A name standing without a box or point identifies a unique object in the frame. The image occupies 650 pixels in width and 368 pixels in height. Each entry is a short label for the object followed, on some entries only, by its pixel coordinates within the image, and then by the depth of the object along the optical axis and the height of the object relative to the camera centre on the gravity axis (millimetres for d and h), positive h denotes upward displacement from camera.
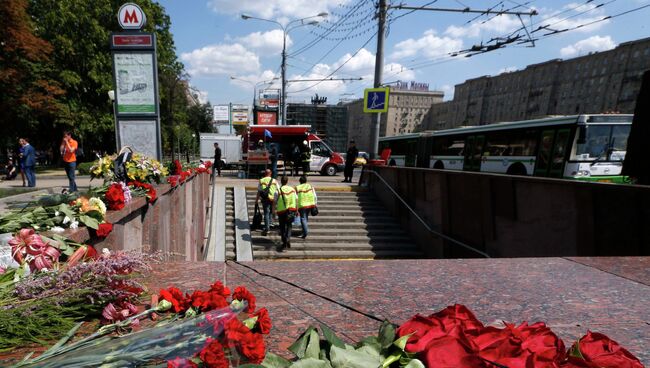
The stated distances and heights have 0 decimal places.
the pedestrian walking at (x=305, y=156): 18891 -1140
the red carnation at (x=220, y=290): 1612 -669
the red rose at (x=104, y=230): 2749 -758
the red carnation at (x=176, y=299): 1524 -686
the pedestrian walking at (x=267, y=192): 10461 -1637
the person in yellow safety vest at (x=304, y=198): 10148 -1687
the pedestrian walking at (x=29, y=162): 13295 -1484
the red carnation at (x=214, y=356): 1059 -615
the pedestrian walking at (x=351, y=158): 17297 -1017
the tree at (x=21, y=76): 18797 +2321
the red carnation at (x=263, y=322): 1456 -714
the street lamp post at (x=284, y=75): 28703 +4179
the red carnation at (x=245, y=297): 1614 -690
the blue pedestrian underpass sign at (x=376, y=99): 13828 +1309
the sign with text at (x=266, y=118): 42125 +1425
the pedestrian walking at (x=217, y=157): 20611 -1530
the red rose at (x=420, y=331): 1194 -619
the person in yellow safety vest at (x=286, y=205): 9719 -1799
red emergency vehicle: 23078 -657
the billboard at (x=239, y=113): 56531 +2357
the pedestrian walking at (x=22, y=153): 13367 -1175
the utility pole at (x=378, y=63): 14084 +2686
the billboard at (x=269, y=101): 52716 +4139
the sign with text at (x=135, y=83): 8094 +860
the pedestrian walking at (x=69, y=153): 11008 -912
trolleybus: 12172 -137
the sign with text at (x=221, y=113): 58875 +2356
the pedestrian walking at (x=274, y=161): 16406 -1254
